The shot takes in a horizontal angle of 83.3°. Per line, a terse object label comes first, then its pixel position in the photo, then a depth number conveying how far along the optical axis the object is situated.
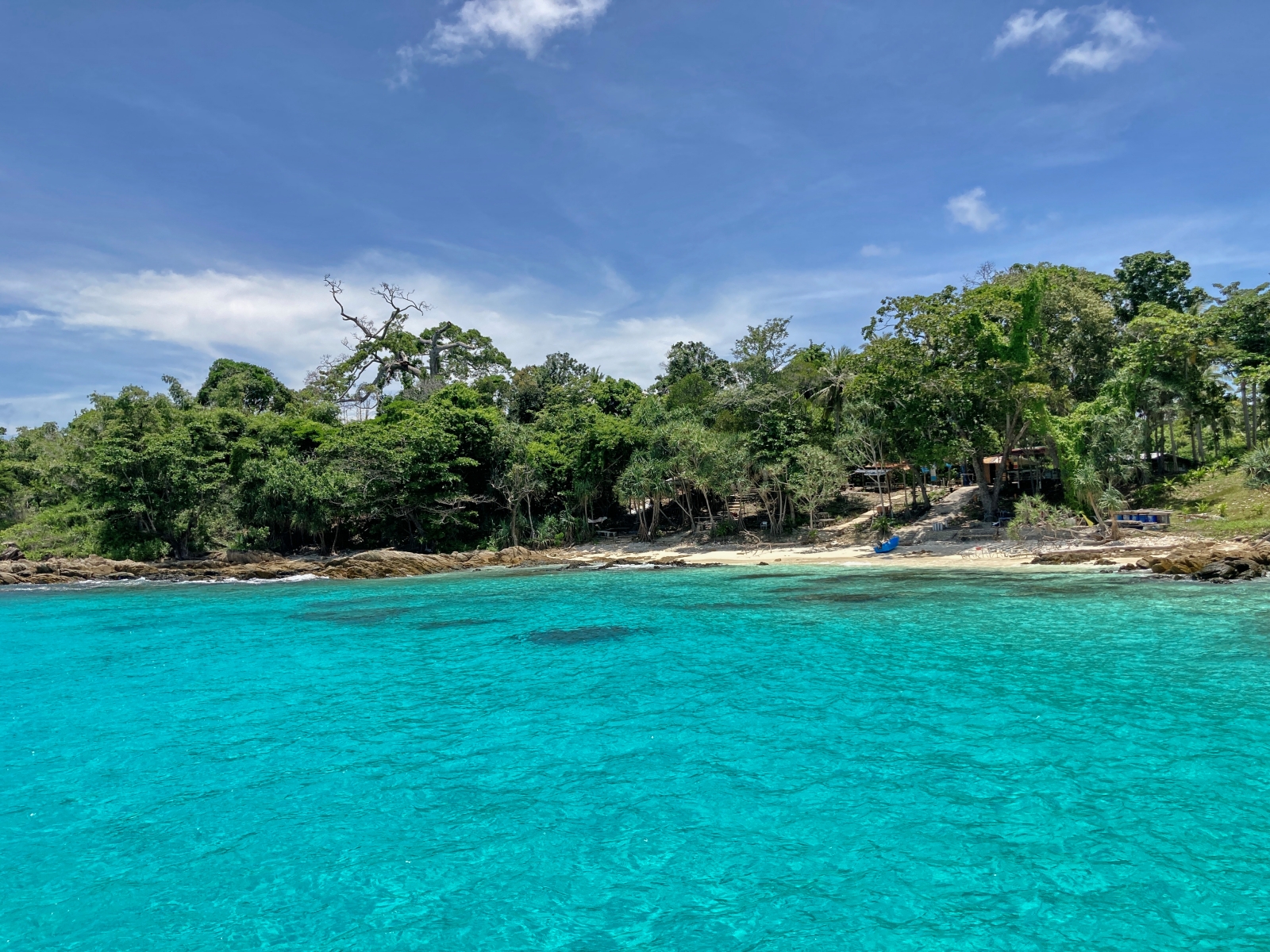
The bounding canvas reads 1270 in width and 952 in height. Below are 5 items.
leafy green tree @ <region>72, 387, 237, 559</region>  41.44
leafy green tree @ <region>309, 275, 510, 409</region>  60.56
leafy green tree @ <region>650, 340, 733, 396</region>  57.62
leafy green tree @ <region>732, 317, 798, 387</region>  42.25
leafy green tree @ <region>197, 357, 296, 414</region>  56.06
